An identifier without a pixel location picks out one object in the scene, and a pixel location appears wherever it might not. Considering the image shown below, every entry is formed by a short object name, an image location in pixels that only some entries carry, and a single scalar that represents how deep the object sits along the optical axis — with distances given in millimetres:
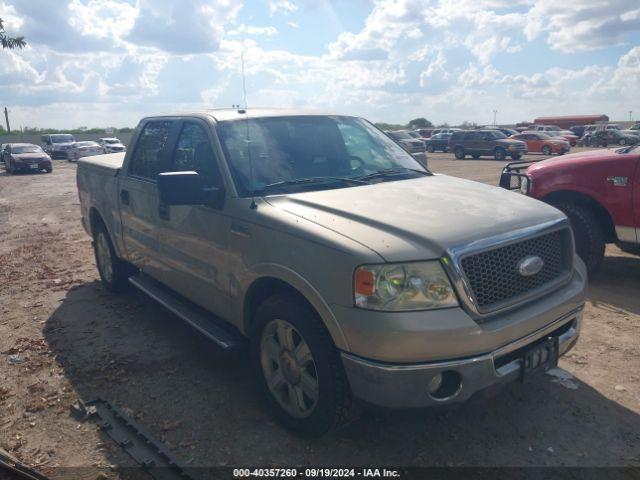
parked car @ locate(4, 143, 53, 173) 26047
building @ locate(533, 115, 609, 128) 67250
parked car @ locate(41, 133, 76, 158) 41344
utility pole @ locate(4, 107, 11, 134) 68425
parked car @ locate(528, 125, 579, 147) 38619
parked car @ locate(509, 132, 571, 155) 31500
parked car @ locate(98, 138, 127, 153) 37734
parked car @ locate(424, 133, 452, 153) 40406
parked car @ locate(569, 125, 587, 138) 52997
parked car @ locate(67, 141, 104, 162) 34375
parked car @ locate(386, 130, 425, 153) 28022
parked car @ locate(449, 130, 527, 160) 29750
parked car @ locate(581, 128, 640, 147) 40062
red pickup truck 5531
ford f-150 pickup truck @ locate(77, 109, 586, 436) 2639
